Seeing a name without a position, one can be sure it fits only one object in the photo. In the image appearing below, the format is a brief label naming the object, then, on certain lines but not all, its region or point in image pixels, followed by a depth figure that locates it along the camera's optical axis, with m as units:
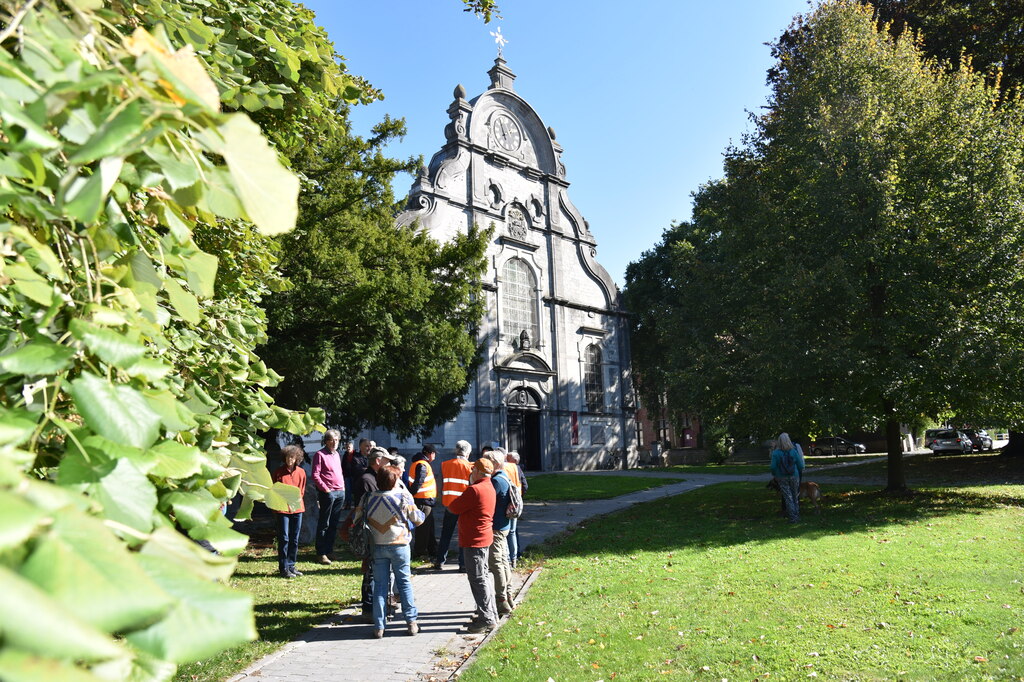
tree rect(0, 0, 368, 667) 0.68
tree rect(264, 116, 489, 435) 11.47
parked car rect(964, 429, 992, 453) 36.38
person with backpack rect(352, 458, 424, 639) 6.94
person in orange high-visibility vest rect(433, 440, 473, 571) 8.91
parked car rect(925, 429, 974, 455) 35.56
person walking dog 13.58
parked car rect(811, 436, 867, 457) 44.03
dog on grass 14.58
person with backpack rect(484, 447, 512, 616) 7.48
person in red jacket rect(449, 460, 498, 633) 7.03
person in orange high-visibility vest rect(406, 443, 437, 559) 9.94
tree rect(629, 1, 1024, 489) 13.95
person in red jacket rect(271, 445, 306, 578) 9.32
